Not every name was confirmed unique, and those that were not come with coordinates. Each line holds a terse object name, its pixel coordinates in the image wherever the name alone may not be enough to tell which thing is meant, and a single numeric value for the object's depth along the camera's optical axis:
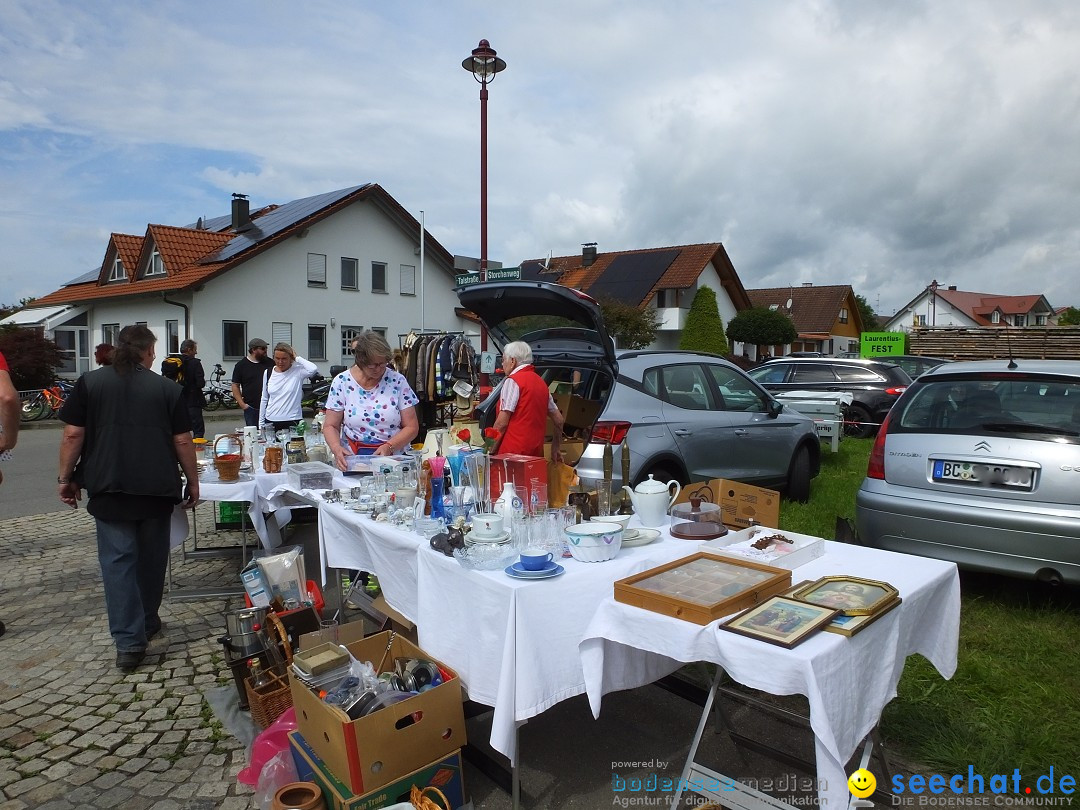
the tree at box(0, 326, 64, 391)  18.12
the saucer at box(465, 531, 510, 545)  2.76
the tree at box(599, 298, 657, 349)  29.52
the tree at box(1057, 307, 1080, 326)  63.21
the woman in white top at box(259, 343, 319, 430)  7.65
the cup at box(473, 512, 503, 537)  2.81
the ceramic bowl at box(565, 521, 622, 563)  2.72
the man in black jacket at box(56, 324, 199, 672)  3.77
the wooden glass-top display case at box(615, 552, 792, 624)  2.20
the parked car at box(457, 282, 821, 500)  5.23
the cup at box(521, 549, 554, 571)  2.56
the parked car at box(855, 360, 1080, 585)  4.05
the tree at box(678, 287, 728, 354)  33.50
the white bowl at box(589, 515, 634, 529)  2.98
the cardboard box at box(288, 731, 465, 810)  2.37
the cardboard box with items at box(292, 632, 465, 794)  2.33
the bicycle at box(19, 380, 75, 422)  16.97
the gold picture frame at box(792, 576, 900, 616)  2.17
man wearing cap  9.38
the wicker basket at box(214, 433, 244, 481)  4.67
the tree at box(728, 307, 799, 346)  34.94
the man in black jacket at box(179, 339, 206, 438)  10.67
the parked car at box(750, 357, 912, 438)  13.15
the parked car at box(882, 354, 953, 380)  16.55
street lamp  10.43
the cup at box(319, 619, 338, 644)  3.25
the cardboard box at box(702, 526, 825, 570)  2.75
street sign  7.20
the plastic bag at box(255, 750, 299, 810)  2.66
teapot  3.22
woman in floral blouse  4.92
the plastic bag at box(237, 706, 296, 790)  2.83
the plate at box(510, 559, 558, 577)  2.52
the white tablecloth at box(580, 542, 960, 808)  1.92
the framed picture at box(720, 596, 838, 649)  2.00
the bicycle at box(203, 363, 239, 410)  20.86
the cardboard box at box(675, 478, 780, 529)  3.30
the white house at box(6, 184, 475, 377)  22.72
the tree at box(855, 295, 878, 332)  68.44
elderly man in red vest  4.59
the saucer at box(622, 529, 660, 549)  2.96
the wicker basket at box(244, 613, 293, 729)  3.17
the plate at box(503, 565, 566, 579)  2.51
